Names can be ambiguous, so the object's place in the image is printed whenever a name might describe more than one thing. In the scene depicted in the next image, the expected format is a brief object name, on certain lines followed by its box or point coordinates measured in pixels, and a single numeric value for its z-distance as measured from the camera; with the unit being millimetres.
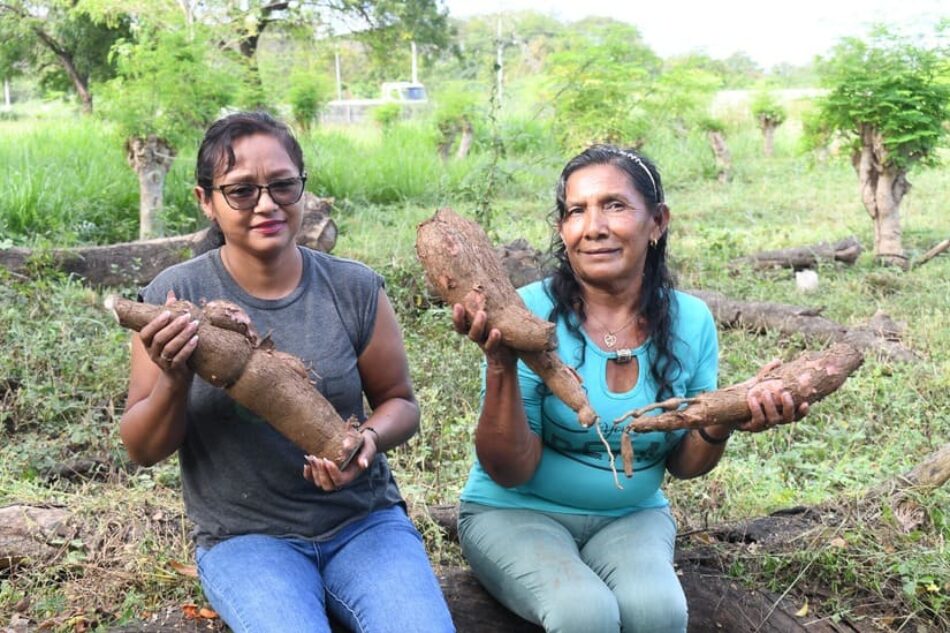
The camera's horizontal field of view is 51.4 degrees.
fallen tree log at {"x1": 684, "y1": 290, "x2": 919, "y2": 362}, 5020
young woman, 2066
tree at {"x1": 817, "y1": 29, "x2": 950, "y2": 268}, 7066
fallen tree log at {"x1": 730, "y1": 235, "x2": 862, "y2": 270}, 6902
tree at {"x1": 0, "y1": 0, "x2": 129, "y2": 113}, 14977
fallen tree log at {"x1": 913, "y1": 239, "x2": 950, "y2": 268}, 6723
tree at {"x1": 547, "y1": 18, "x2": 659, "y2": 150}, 10008
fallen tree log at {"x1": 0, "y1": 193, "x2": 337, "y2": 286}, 5625
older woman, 2172
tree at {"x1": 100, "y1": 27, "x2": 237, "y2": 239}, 7051
